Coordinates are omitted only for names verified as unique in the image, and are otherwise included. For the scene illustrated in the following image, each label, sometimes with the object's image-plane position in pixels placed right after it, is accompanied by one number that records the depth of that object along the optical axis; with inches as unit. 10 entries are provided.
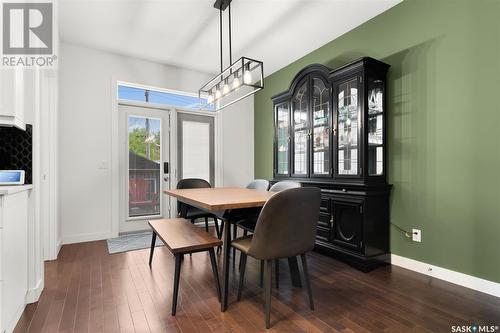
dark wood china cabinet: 98.8
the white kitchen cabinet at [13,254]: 52.7
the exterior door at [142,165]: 152.5
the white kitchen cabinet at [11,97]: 61.1
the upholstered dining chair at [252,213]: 84.9
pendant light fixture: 91.0
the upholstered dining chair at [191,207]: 118.0
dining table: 67.7
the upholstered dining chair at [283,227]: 60.1
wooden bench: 68.7
